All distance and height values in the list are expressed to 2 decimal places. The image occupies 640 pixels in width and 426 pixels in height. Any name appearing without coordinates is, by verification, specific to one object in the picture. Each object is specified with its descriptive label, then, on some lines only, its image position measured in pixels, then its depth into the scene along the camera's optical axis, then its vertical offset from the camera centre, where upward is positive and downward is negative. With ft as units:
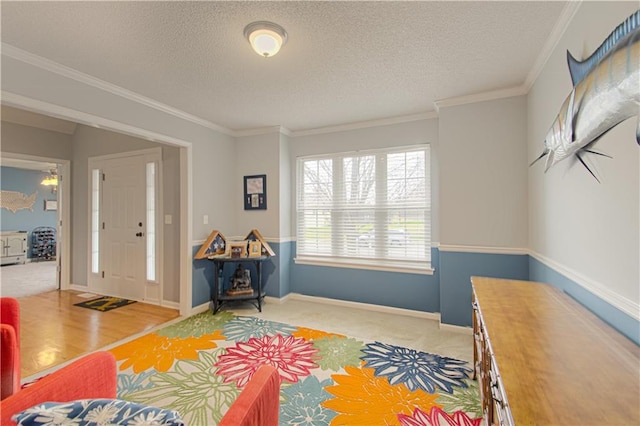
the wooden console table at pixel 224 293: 11.71 -3.26
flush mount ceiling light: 6.00 +3.81
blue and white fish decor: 3.32 +1.67
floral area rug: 5.98 -4.07
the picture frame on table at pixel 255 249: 12.37 -1.47
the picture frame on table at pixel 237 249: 12.16 -1.45
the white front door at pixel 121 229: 13.32 -0.69
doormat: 12.45 -3.96
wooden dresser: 2.41 -1.61
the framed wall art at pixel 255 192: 13.55 +1.08
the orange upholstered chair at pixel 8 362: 4.44 -2.29
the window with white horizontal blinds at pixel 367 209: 11.68 +0.26
